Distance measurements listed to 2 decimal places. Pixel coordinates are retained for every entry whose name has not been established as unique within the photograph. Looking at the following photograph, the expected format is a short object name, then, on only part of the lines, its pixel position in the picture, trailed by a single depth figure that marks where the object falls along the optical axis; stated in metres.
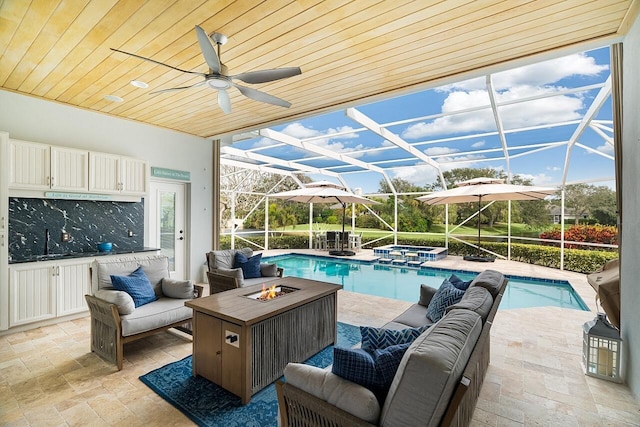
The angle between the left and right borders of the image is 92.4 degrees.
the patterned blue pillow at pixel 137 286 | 3.31
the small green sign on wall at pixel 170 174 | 5.74
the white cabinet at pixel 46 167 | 3.94
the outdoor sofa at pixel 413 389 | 1.25
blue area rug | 2.25
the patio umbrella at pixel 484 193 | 7.66
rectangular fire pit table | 2.48
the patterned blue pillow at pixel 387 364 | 1.49
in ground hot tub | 9.57
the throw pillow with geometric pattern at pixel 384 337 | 1.71
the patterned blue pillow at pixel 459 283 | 3.05
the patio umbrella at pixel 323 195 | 9.90
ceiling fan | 2.56
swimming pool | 5.92
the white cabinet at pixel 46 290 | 3.83
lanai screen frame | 5.54
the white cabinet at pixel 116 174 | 4.70
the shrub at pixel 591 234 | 7.83
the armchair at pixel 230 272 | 4.39
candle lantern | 2.76
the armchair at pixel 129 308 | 2.98
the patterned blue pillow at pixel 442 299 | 2.72
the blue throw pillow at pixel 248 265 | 4.93
